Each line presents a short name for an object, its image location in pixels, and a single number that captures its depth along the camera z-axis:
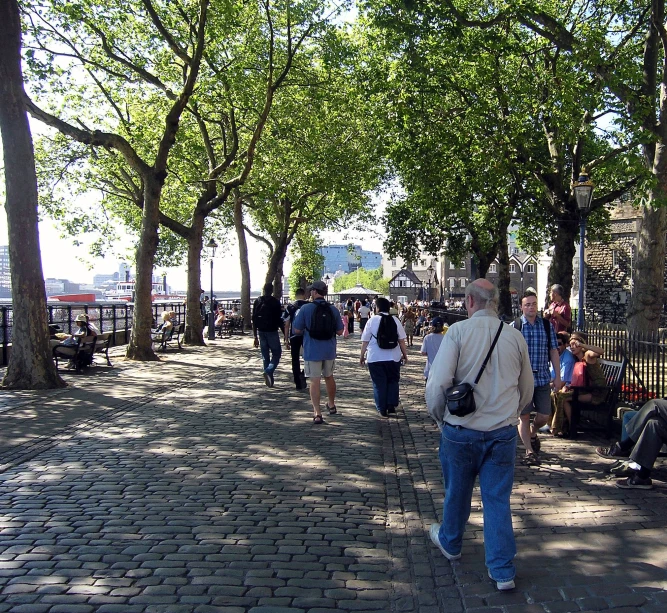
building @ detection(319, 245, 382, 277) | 45.08
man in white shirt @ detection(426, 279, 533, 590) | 4.23
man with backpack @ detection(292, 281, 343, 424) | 9.94
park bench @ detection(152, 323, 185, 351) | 22.97
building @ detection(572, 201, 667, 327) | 37.56
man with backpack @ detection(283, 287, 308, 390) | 13.31
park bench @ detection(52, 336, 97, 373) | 15.58
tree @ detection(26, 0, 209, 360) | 16.98
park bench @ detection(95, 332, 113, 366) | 16.84
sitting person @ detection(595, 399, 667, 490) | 6.34
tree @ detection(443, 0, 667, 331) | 13.04
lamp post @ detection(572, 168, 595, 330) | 13.58
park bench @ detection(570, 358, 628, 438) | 8.73
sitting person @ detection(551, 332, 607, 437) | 8.84
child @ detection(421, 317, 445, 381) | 9.70
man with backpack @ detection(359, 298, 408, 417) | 10.22
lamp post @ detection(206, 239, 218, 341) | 30.36
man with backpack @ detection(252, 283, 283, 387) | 13.19
